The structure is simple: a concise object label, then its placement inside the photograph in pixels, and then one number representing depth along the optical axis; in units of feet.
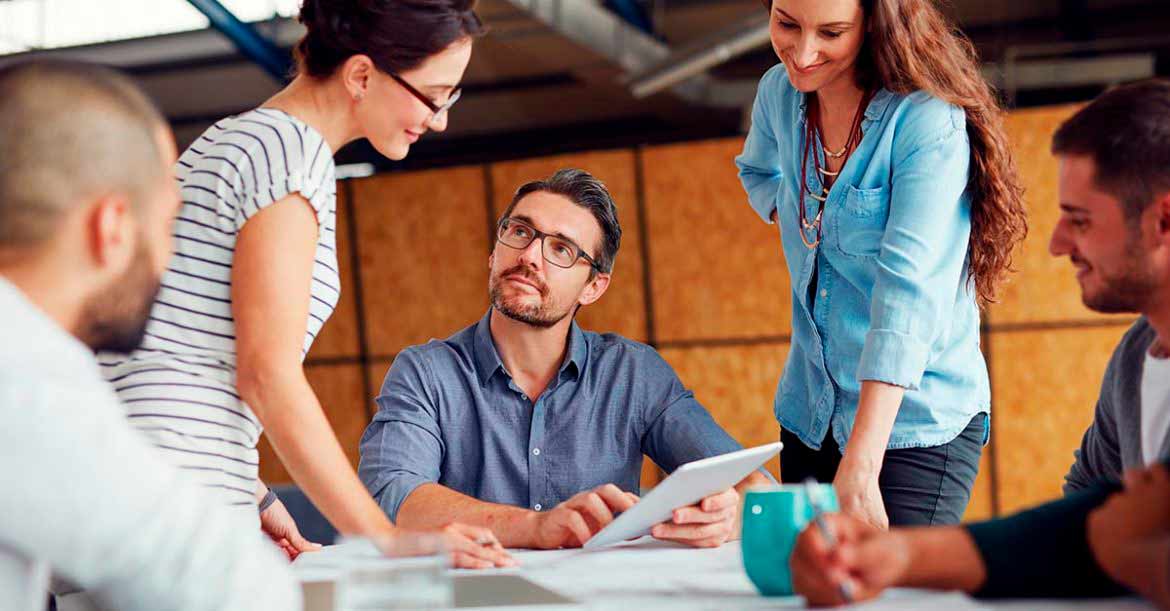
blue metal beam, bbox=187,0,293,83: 26.66
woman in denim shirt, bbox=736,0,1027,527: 6.05
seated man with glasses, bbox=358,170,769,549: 7.13
